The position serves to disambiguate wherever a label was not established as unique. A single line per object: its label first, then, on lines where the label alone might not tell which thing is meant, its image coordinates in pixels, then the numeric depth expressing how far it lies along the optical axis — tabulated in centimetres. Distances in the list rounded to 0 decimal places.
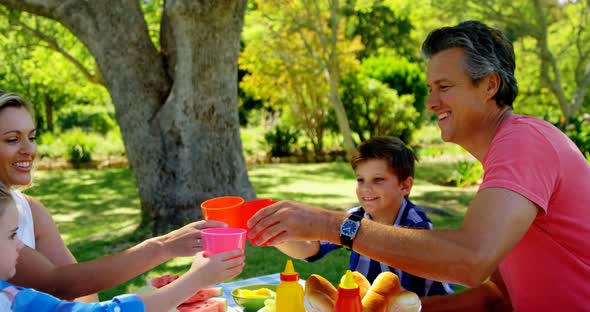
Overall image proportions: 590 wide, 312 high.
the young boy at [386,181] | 321
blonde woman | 250
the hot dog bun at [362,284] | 220
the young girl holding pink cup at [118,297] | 183
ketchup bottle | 196
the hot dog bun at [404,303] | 205
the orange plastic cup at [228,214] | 212
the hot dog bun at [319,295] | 211
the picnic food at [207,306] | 241
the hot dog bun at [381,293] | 203
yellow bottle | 222
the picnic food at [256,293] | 266
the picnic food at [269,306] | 238
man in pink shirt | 184
